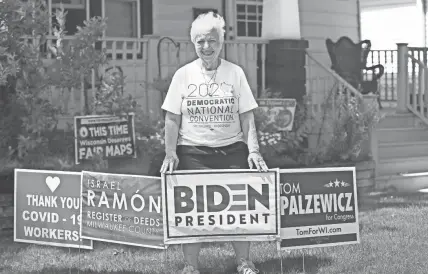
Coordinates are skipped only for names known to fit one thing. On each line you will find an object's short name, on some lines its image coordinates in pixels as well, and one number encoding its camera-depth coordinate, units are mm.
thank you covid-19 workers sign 6691
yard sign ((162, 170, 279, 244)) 5957
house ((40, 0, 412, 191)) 10633
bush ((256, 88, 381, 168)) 10180
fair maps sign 8789
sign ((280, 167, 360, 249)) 6242
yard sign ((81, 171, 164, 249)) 6324
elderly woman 5926
